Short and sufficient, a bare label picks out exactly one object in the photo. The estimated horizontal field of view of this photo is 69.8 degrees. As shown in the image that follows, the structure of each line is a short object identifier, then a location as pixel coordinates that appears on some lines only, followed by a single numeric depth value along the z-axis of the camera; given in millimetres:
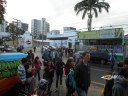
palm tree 15001
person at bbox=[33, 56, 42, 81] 4399
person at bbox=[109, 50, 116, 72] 7402
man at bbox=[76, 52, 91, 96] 2321
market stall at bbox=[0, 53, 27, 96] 2701
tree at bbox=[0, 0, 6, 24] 7601
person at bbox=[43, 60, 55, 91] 3519
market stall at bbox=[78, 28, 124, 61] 10851
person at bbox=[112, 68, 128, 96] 1552
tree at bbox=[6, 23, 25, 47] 20078
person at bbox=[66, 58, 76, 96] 2818
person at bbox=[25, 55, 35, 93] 2947
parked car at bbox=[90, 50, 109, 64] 10185
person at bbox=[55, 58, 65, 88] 4098
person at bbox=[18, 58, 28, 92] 2747
